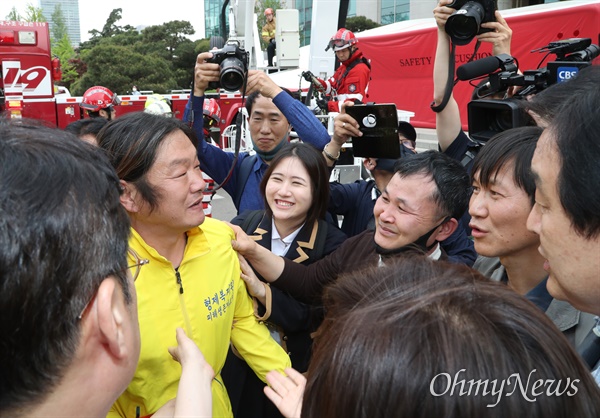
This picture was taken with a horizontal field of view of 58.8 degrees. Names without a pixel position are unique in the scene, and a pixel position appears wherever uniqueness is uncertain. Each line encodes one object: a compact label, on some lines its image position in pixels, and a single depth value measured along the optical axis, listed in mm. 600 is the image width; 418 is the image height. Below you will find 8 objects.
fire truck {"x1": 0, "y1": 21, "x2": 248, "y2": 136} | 9453
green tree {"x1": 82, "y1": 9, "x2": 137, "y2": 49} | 29750
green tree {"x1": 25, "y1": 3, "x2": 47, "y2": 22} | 30816
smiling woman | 2201
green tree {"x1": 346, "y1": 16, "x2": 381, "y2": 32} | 28822
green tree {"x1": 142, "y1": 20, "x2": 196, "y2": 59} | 25328
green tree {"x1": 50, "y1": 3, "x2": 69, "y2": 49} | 36250
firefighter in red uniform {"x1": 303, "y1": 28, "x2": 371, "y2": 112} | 7086
